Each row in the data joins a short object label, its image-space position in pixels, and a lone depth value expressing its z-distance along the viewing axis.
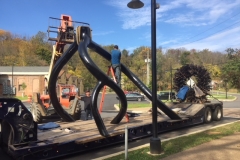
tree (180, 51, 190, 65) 59.55
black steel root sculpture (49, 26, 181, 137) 5.97
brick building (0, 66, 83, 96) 38.34
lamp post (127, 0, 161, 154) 5.26
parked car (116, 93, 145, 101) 29.27
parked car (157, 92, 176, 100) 26.92
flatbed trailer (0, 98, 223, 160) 4.75
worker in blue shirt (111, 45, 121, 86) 7.21
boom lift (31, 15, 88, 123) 9.90
